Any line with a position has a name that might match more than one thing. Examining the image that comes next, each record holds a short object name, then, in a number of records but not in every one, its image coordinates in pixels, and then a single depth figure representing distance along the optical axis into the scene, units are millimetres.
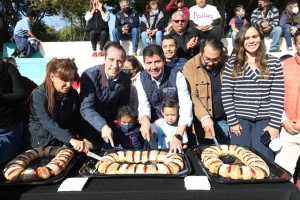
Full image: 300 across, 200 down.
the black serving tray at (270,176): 1572
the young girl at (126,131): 2631
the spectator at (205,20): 5941
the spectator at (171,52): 3361
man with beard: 2580
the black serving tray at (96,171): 1647
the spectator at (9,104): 2352
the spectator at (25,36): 7266
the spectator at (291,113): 2555
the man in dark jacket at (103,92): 2302
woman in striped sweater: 2355
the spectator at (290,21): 7344
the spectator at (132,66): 3679
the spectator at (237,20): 7738
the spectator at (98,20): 6946
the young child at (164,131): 2615
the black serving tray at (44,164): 1582
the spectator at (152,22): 6778
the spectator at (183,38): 4293
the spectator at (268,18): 7484
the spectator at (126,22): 6852
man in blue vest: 2418
